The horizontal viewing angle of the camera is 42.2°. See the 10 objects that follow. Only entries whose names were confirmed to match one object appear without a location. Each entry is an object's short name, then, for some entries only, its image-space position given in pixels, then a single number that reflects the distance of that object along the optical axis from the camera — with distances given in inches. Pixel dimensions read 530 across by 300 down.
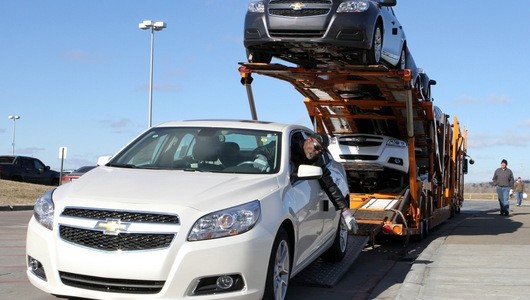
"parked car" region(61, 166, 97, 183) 808.9
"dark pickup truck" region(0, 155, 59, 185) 1258.6
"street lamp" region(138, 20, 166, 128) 1178.6
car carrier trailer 422.6
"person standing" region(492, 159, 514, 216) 787.4
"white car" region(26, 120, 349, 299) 192.9
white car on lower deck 485.4
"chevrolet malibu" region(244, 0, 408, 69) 376.8
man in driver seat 274.8
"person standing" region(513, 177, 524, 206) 1189.4
